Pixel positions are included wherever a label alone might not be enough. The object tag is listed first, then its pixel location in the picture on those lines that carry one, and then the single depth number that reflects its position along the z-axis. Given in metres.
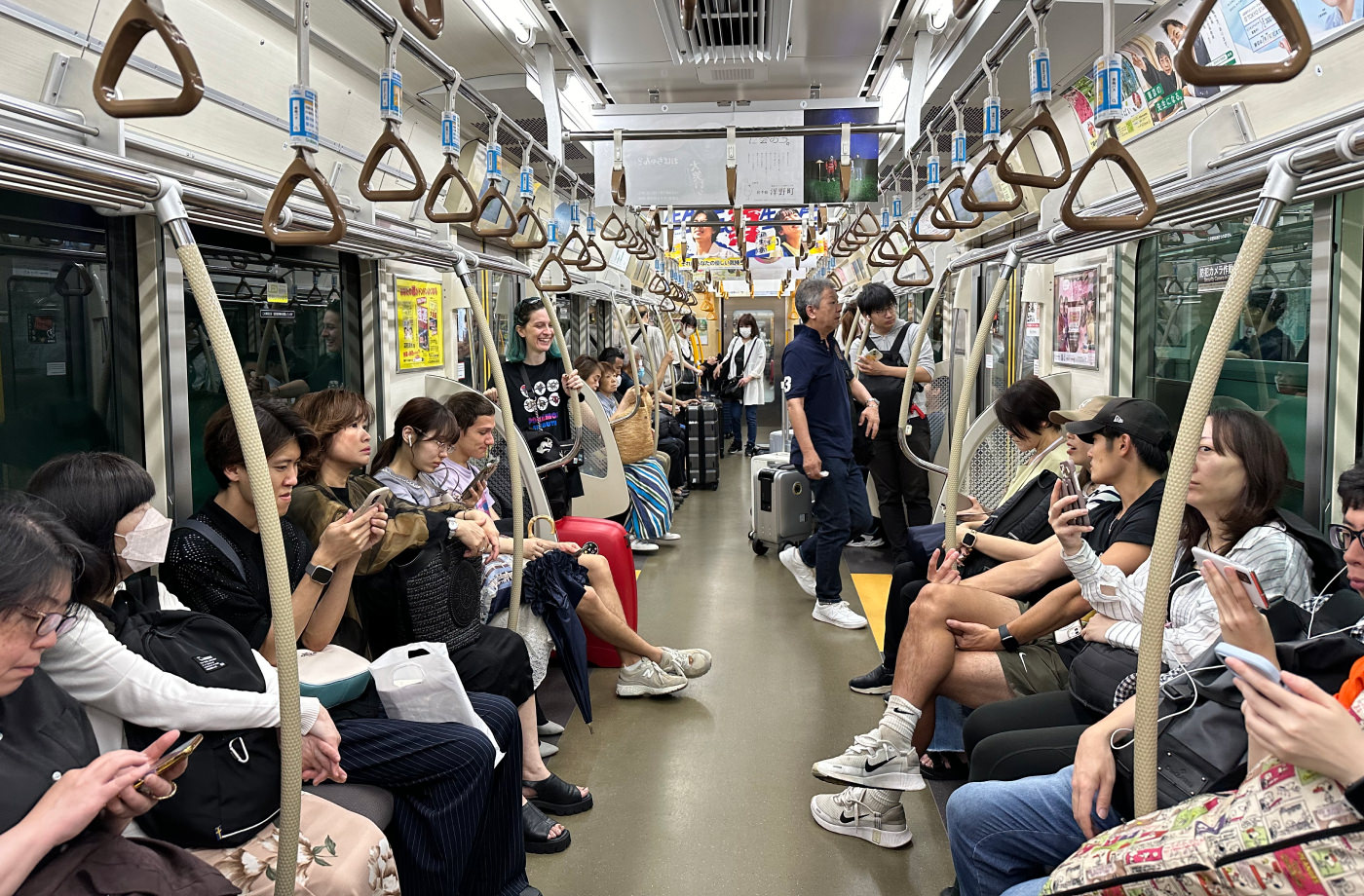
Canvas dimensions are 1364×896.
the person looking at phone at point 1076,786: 1.37
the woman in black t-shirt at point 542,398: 5.08
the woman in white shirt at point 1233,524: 2.05
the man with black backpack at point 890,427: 6.29
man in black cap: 2.73
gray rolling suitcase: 6.21
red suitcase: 4.54
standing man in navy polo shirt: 5.13
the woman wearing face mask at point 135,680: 1.71
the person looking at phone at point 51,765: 1.41
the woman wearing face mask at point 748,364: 12.03
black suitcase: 9.88
